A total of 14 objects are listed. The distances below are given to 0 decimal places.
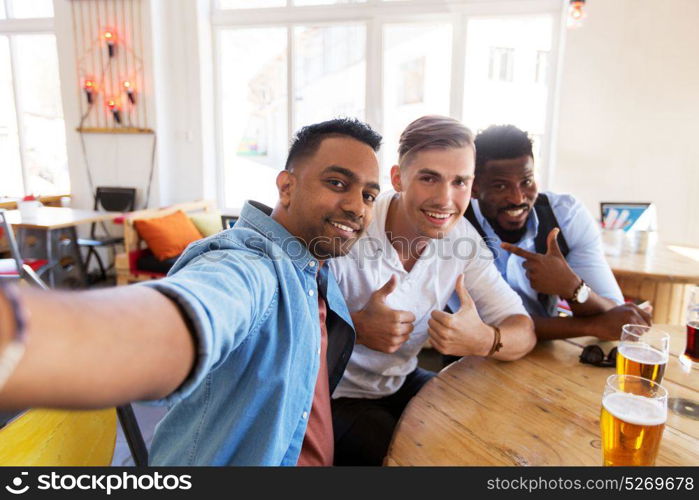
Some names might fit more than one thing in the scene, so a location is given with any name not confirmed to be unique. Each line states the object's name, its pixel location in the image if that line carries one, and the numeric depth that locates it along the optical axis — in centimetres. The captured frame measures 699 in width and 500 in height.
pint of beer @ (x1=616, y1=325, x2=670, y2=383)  102
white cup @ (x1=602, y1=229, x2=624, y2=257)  272
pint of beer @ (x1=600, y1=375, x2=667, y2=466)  76
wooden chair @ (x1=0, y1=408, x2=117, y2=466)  83
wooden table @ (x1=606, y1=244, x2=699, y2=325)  234
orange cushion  394
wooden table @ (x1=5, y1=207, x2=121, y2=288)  379
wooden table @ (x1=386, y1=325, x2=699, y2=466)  83
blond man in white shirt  124
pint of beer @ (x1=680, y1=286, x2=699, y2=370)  120
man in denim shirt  41
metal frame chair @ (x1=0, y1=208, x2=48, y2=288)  321
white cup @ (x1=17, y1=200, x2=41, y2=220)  390
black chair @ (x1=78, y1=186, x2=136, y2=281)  493
